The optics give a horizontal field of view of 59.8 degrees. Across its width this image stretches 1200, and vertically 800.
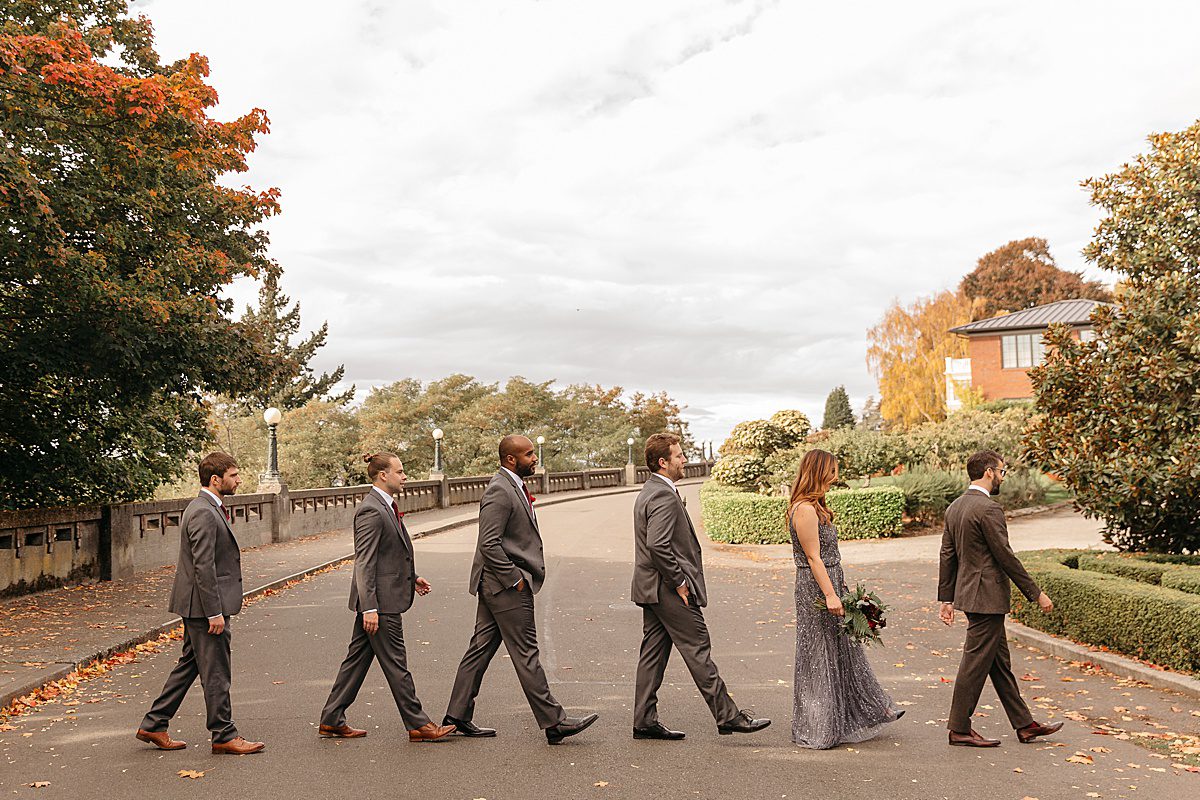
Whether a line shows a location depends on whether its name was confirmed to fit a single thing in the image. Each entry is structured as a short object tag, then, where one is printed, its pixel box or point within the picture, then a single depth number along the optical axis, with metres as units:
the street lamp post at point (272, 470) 25.03
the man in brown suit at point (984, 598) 6.48
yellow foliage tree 56.06
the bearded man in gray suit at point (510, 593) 6.59
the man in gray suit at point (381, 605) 6.66
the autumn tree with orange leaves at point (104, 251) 12.33
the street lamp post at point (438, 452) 39.78
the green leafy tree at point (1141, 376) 11.59
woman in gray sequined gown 6.49
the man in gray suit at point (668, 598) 6.64
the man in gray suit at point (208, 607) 6.42
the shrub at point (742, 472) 27.20
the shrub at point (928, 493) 24.08
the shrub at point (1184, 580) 9.52
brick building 50.75
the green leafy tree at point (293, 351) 61.81
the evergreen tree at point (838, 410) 88.94
